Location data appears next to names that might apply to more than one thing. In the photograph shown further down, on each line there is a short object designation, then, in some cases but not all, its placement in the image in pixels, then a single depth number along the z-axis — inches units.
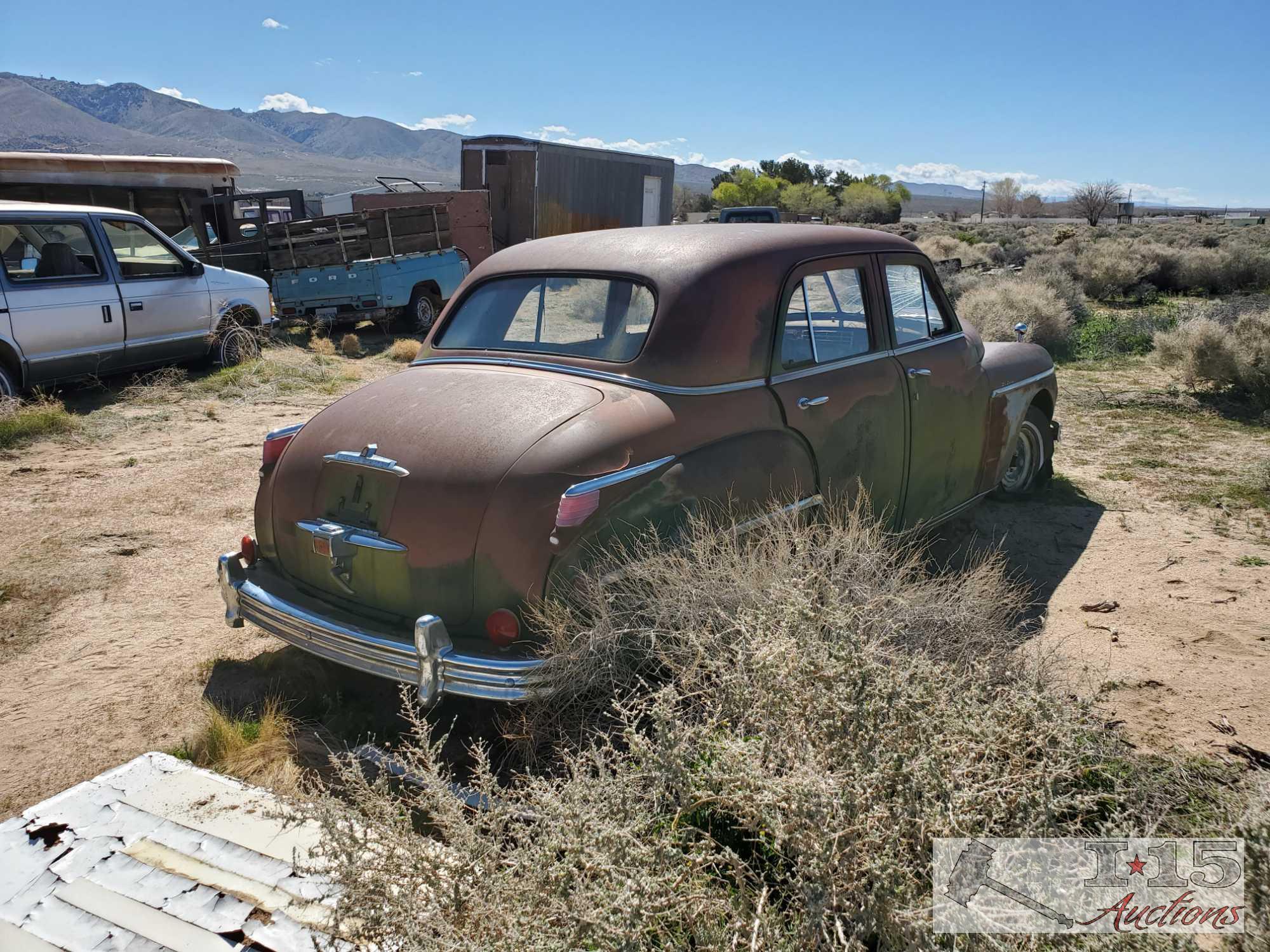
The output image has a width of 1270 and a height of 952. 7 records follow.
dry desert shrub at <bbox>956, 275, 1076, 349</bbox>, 448.1
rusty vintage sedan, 114.3
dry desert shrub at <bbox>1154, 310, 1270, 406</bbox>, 342.3
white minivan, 311.3
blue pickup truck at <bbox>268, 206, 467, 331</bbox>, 500.1
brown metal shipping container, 763.4
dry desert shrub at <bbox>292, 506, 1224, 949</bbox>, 75.6
